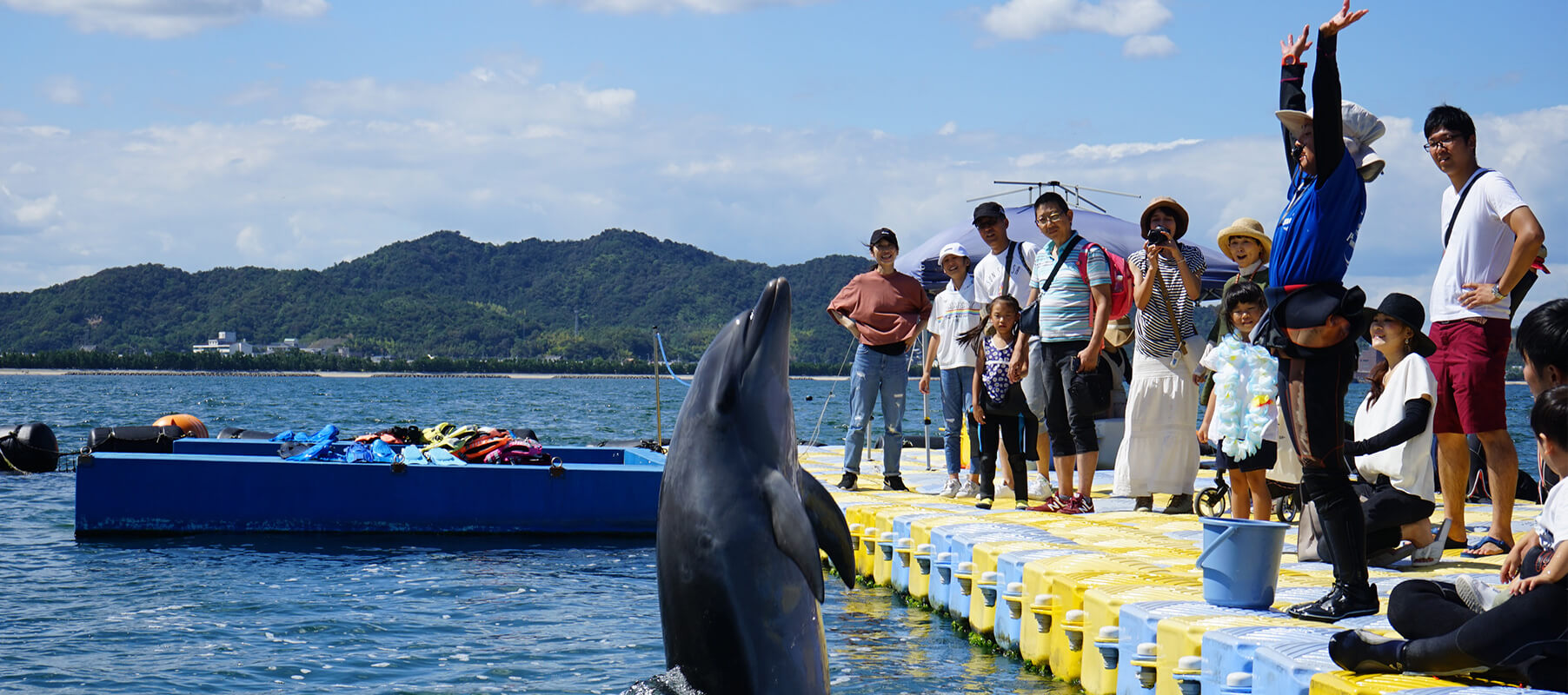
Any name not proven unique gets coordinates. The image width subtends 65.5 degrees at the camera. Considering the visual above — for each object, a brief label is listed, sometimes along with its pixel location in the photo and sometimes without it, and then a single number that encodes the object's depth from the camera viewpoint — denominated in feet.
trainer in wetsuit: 14.84
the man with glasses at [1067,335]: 27.17
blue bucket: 15.96
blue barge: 37.04
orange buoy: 55.67
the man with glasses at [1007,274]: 29.04
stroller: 24.35
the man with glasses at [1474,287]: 19.10
